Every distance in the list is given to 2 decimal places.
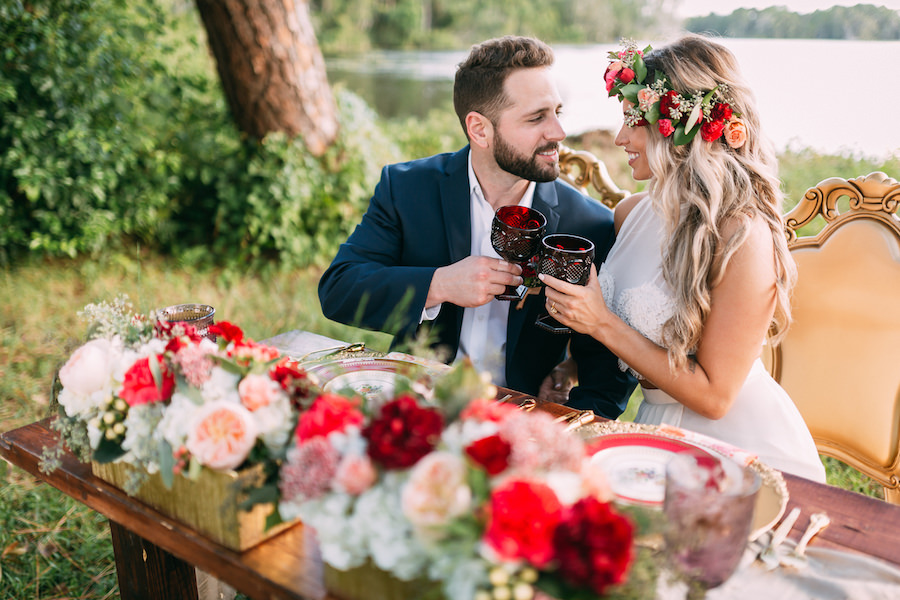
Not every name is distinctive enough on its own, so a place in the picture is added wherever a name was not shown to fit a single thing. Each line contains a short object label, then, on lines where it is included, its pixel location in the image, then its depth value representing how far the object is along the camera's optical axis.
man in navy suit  2.50
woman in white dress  1.99
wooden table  1.13
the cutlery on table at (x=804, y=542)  1.17
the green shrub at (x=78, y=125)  4.76
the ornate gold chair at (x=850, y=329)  2.10
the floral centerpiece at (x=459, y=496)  0.79
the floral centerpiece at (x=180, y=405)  1.06
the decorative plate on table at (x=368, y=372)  1.66
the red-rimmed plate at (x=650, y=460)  1.26
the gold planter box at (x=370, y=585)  0.96
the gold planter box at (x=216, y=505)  1.09
